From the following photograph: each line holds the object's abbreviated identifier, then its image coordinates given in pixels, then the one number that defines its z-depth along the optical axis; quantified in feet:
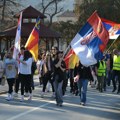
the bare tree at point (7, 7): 154.81
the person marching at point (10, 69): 48.88
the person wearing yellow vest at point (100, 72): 64.18
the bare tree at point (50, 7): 222.69
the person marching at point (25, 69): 47.98
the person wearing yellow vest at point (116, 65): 62.69
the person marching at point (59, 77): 44.93
